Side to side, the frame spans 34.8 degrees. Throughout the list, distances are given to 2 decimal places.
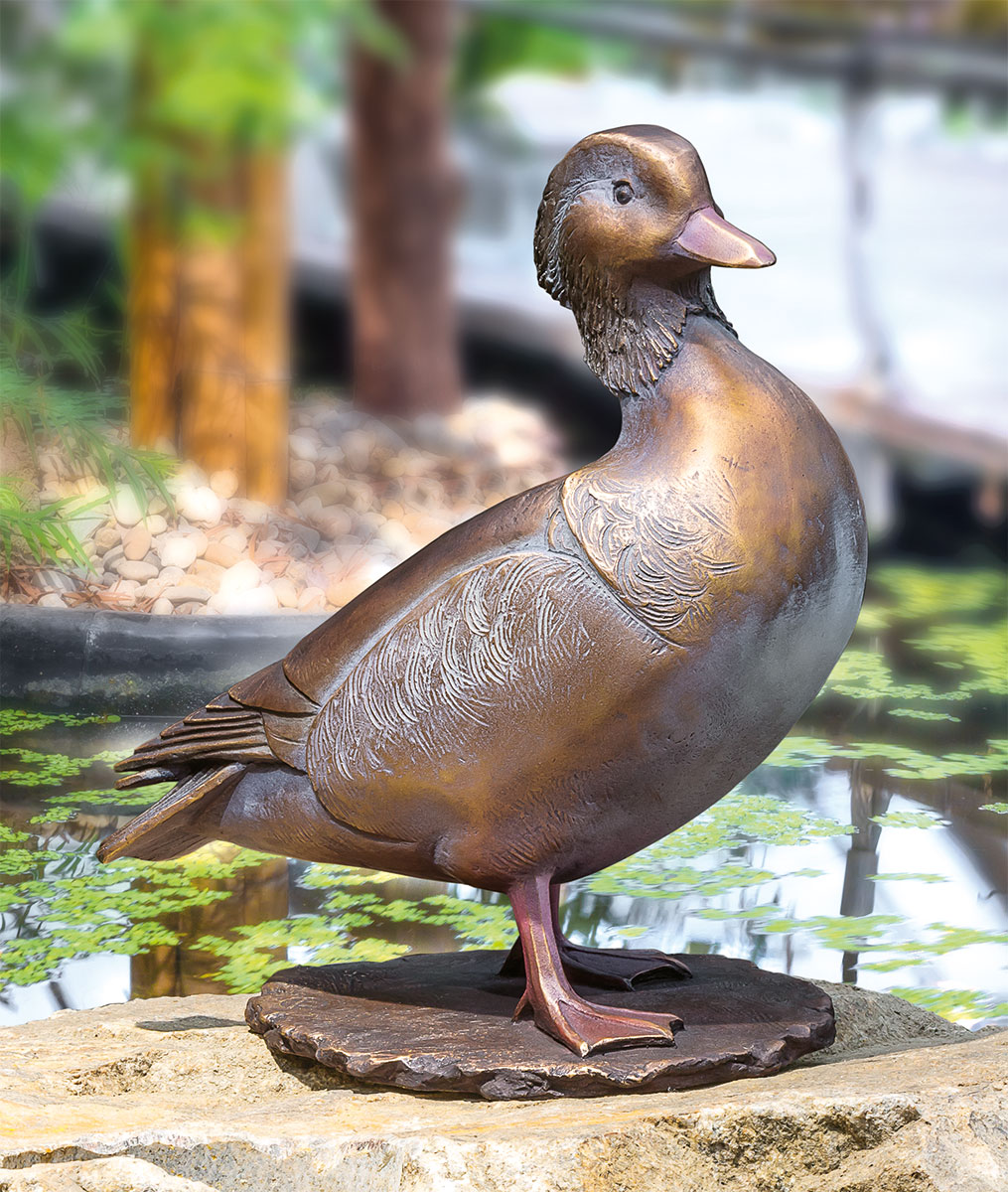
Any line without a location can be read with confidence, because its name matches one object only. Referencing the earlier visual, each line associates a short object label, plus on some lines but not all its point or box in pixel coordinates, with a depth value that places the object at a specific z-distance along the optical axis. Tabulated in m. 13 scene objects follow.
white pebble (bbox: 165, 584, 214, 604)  4.11
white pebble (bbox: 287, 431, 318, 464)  5.15
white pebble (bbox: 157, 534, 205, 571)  4.24
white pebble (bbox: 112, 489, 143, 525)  4.32
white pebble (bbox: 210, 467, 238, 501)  4.55
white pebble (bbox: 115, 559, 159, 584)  4.19
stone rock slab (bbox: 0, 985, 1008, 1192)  1.55
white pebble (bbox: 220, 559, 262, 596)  4.18
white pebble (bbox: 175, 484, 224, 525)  4.39
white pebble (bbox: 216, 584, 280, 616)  4.10
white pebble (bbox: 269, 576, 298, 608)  4.17
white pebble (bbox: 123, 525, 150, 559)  4.23
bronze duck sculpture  1.71
